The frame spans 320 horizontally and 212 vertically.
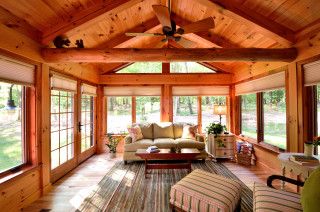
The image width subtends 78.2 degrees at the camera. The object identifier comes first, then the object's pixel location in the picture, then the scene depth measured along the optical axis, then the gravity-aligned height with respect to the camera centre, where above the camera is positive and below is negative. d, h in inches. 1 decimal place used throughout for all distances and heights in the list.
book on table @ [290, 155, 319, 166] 93.1 -26.7
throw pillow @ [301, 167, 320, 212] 59.5 -28.2
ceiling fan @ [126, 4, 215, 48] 100.7 +45.5
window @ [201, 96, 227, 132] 249.4 -3.7
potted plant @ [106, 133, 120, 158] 214.1 -41.6
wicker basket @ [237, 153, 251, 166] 187.0 -51.0
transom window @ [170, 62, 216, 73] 246.8 +48.0
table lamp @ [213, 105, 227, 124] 212.0 -4.5
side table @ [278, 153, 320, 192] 89.2 -29.7
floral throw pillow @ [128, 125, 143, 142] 200.4 -27.0
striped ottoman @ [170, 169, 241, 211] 83.8 -39.7
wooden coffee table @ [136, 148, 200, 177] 152.4 -39.0
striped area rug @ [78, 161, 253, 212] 109.0 -54.9
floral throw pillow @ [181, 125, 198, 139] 208.1 -26.9
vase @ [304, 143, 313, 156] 101.3 -22.9
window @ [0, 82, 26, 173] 103.0 -9.9
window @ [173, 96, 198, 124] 248.8 -3.5
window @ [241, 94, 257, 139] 199.1 -10.3
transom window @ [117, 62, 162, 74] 246.1 +48.3
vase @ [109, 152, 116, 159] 211.5 -51.7
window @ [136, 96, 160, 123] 248.8 -1.8
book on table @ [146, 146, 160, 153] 157.5 -34.9
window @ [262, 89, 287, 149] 158.4 -10.5
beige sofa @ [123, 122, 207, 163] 191.8 -34.5
